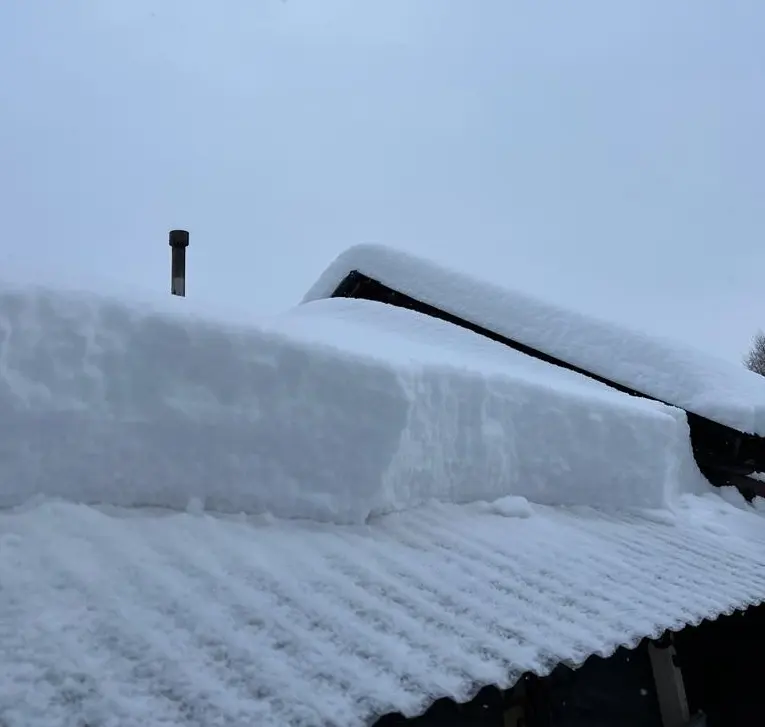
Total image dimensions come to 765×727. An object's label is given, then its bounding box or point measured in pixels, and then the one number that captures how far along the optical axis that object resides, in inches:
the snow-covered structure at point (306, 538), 63.3
